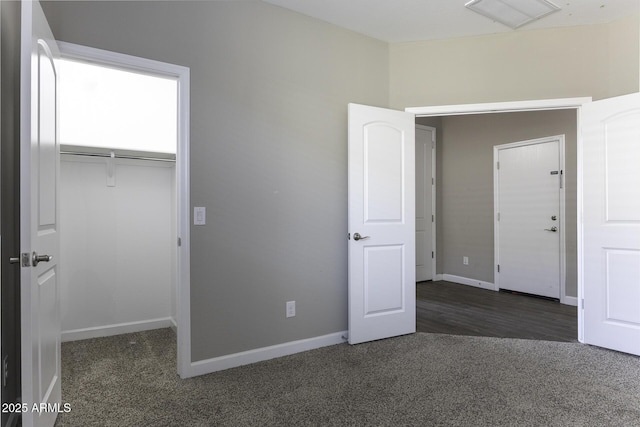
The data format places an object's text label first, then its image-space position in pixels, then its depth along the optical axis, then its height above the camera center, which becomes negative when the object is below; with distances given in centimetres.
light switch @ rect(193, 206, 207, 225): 243 +0
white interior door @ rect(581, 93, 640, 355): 275 -6
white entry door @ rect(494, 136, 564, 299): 450 +0
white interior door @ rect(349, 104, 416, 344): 302 -7
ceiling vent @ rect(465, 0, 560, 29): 268 +157
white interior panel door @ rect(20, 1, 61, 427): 140 -2
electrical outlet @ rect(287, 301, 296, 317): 283 -73
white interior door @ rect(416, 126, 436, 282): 564 +21
